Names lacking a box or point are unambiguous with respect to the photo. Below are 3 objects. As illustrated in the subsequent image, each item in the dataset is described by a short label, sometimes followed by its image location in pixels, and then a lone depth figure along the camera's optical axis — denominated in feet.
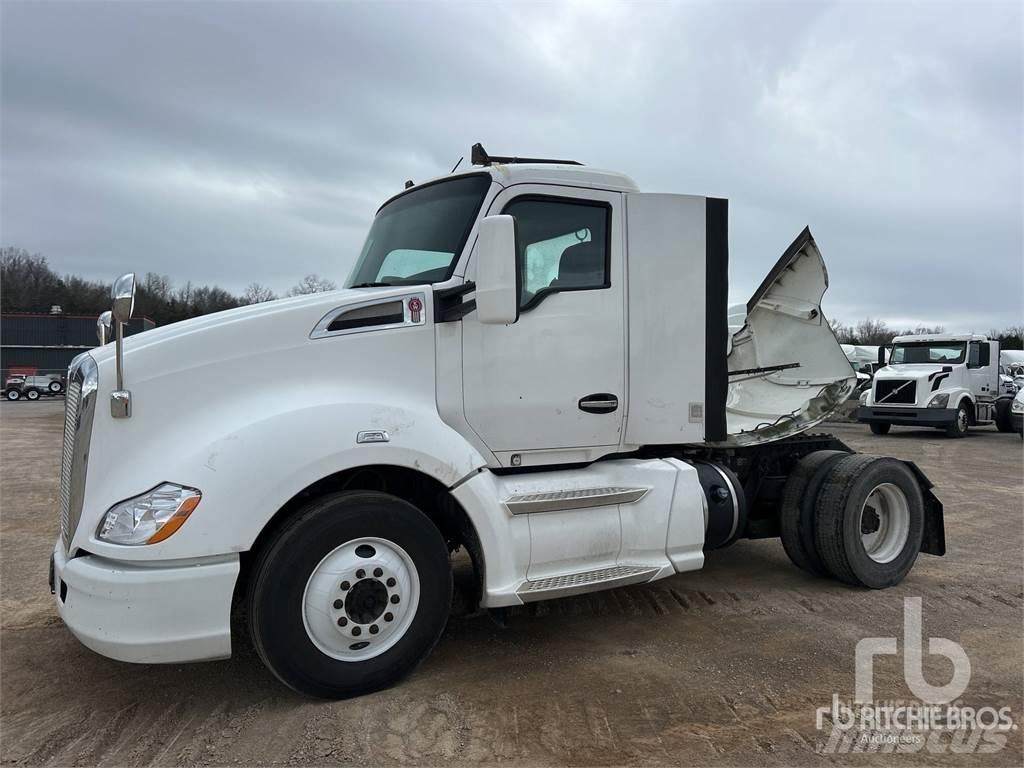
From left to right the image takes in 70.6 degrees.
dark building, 164.45
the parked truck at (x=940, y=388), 62.59
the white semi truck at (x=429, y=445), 10.91
